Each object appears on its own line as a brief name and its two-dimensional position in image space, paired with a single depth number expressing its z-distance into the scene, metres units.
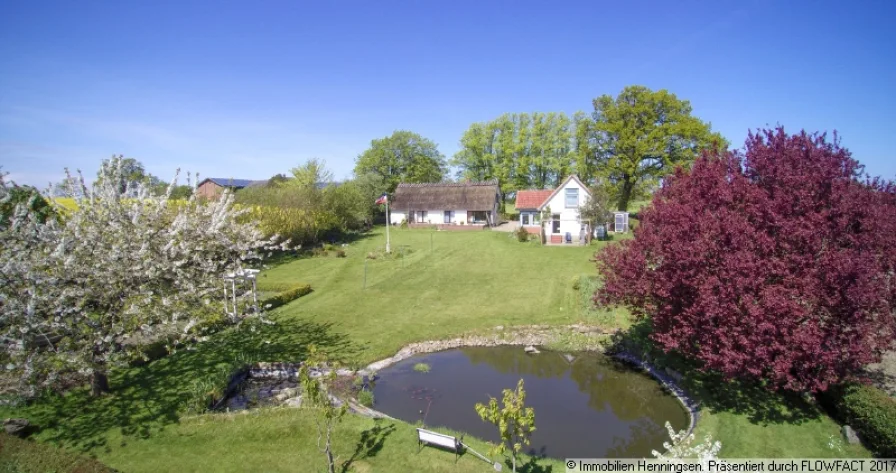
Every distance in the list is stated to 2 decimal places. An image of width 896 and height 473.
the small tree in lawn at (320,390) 9.31
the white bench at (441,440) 10.60
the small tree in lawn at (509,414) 8.65
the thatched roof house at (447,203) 54.91
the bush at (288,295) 23.61
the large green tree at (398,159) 69.25
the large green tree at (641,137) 42.34
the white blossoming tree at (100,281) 10.95
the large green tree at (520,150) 60.03
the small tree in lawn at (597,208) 38.89
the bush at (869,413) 10.44
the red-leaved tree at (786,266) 10.97
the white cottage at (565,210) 41.19
